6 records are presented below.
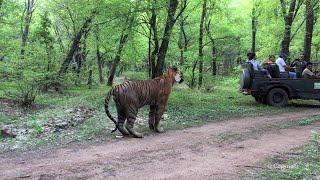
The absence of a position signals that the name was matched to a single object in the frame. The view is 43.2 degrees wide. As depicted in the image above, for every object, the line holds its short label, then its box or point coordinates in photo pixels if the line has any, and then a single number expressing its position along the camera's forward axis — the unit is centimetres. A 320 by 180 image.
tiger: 947
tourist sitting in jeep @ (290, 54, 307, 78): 1557
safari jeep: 1504
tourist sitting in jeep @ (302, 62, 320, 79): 1505
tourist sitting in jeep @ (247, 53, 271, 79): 1505
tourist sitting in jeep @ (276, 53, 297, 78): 1540
